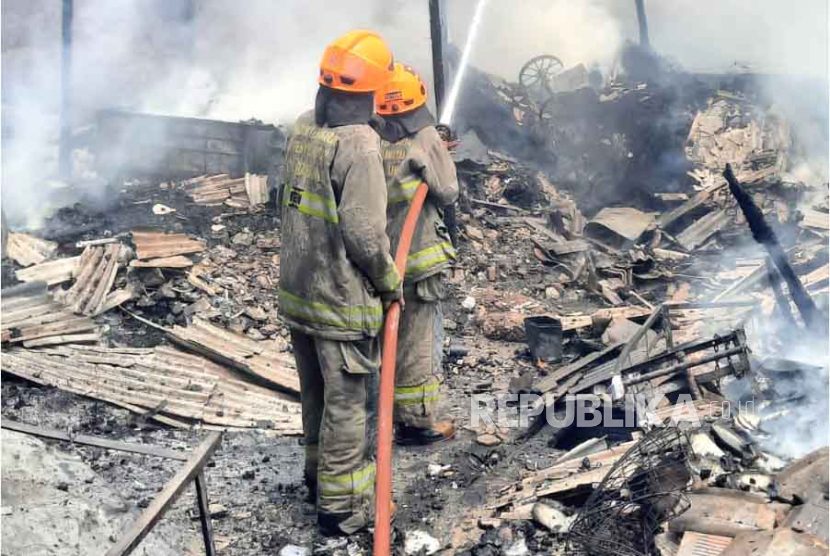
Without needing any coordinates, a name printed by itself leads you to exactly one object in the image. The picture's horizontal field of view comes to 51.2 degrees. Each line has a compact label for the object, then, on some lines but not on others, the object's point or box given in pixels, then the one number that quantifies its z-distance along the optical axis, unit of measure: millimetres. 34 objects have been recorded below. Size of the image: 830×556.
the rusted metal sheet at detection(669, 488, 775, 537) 4125
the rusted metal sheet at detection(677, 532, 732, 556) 3998
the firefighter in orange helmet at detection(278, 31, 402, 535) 4531
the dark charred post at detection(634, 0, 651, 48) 20548
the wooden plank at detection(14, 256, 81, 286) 8039
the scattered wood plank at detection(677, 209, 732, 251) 12047
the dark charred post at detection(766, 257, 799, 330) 6973
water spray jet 8395
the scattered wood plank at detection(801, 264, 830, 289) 8602
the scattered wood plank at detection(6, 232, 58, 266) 8516
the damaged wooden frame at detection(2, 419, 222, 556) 2846
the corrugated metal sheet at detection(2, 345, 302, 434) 6352
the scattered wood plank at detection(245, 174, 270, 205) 10656
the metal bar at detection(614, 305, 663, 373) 6215
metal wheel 17547
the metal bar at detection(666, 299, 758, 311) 7042
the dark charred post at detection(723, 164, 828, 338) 6527
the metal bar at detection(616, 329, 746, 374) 5566
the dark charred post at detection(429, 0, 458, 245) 9203
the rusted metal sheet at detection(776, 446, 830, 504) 4234
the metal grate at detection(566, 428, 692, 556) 4359
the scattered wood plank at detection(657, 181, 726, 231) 12703
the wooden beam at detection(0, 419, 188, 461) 3893
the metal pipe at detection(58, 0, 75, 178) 12211
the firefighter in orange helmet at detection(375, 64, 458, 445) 5828
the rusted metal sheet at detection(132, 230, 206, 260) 8524
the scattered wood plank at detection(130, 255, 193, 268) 8240
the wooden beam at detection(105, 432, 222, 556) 2799
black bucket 7699
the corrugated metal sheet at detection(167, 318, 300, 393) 6895
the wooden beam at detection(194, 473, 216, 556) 3561
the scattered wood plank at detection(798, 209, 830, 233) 11742
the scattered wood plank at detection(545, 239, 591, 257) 10727
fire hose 4242
